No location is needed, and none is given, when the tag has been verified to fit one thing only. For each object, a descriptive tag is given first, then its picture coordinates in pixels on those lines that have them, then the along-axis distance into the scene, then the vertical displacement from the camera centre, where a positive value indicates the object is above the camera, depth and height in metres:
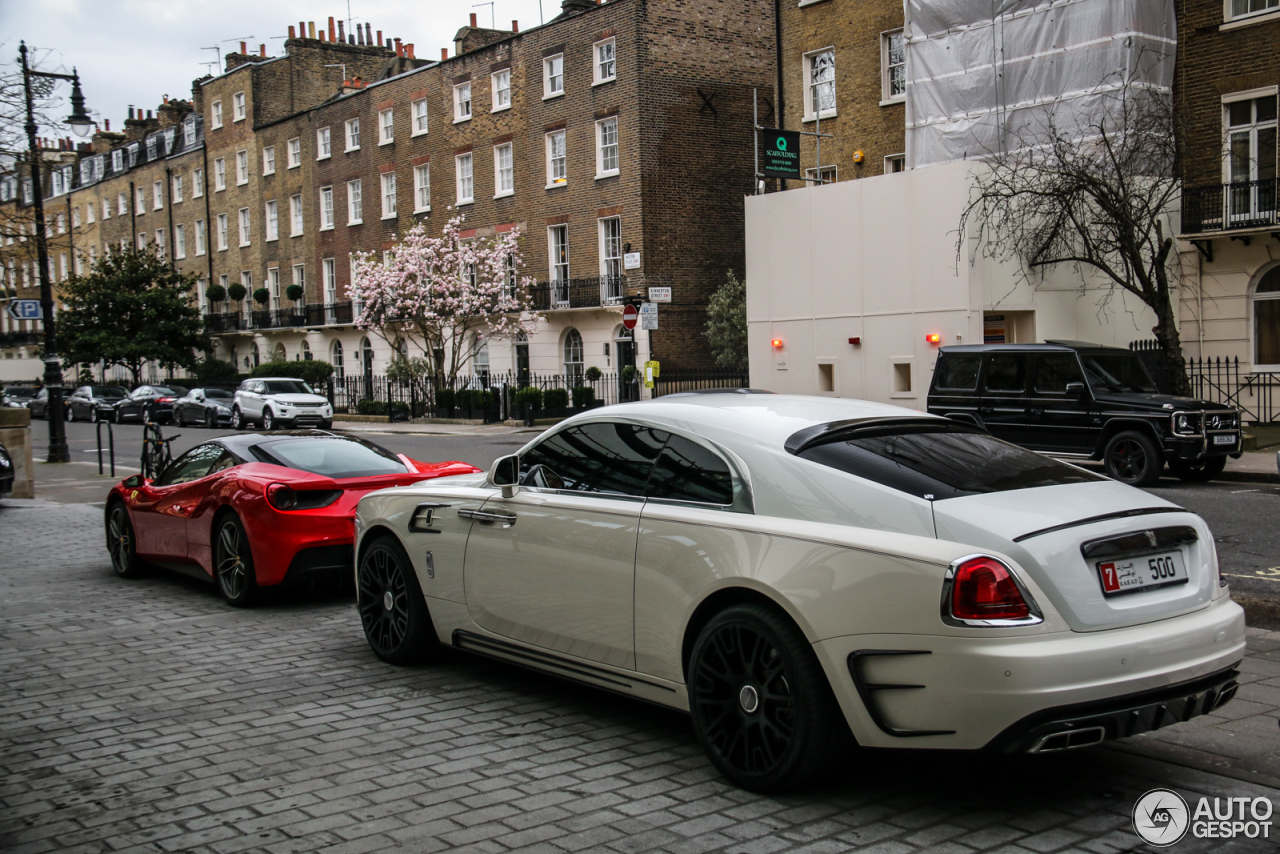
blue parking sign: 20.75 +1.73
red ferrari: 8.29 -0.88
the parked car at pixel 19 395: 51.45 +0.38
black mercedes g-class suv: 14.59 -0.65
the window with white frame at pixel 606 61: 36.88 +10.47
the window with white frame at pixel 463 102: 43.12 +10.89
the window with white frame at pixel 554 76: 38.97 +10.62
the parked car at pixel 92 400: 46.50 -0.03
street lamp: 17.69 +2.40
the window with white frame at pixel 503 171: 41.62 +7.91
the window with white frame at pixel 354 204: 50.16 +8.28
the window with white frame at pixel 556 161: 39.22 +7.72
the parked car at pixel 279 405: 35.16 -0.41
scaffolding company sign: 26.84 +5.25
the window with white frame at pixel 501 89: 41.31 +10.87
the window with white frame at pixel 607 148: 37.22 +7.70
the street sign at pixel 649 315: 25.68 +1.45
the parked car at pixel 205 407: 38.41 -0.41
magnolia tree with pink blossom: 39.62 +3.38
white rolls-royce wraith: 3.84 -0.82
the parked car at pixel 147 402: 43.09 -0.18
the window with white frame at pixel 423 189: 45.59 +8.07
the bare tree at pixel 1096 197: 20.45 +3.21
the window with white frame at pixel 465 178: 43.47 +8.02
